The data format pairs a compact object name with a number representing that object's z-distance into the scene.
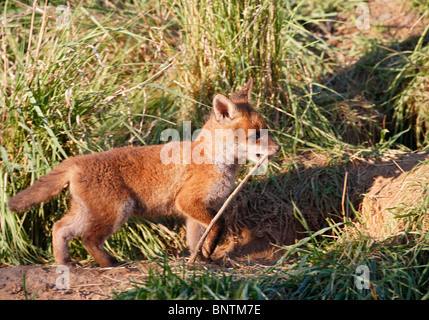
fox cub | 4.37
